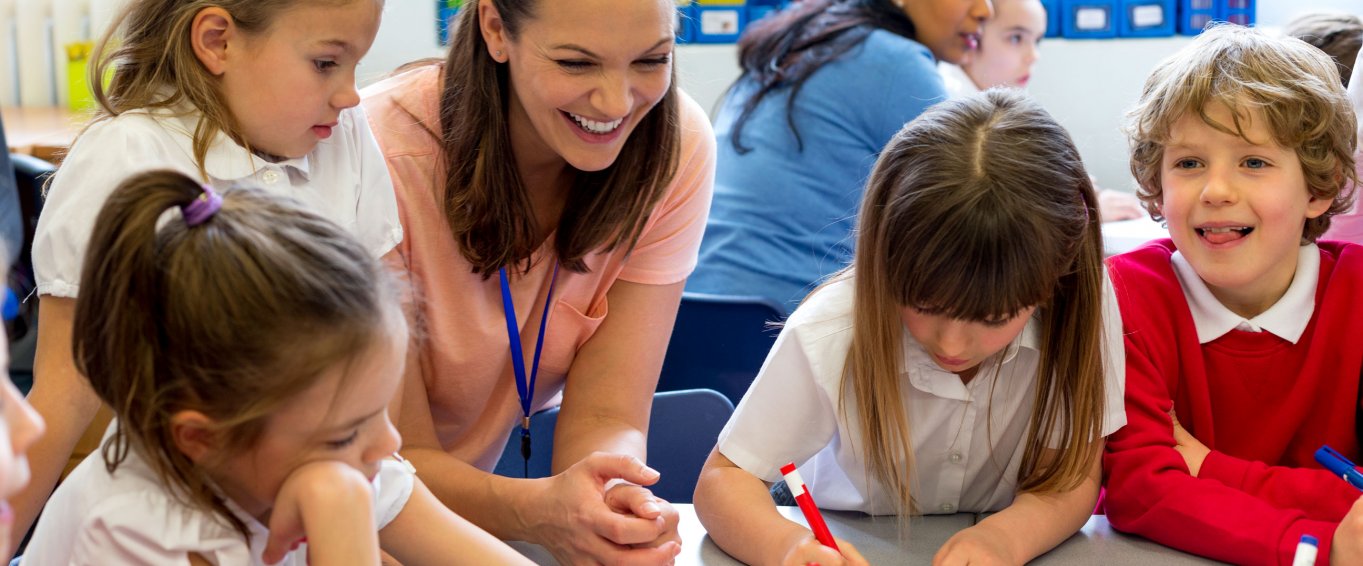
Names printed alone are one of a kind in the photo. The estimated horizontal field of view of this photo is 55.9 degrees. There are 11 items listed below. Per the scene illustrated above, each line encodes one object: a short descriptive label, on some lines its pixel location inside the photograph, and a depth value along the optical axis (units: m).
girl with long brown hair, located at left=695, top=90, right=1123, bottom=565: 1.12
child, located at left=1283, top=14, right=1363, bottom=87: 1.94
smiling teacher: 1.24
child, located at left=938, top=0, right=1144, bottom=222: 2.88
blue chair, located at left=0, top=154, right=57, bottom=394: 2.71
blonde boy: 1.26
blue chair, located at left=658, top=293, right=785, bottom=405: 1.87
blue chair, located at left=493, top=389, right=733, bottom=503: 1.60
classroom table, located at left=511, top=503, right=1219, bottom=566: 1.15
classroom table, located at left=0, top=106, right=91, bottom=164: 3.12
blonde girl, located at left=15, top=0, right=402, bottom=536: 1.05
